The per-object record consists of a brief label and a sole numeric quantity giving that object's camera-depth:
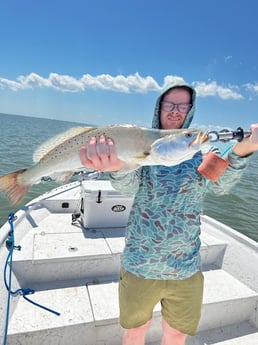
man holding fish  2.04
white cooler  4.57
